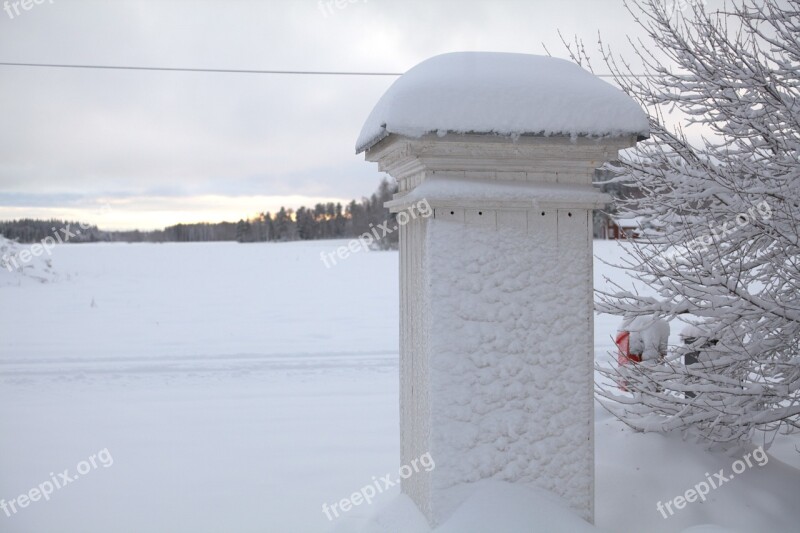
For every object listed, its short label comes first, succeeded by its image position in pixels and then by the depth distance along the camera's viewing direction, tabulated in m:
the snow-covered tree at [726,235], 4.18
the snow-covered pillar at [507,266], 3.26
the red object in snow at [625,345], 5.38
